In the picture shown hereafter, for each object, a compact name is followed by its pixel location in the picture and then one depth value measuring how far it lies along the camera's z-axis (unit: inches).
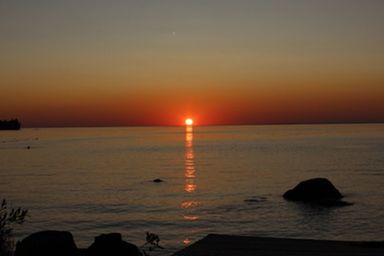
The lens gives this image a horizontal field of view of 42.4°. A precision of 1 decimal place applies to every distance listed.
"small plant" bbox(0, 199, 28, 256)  388.8
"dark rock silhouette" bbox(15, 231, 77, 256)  521.7
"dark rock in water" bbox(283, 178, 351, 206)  1558.8
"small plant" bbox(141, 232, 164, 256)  368.9
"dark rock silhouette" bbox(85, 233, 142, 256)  548.4
